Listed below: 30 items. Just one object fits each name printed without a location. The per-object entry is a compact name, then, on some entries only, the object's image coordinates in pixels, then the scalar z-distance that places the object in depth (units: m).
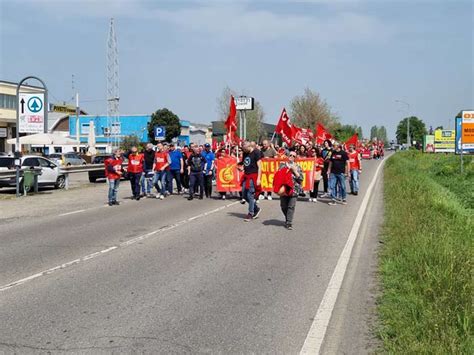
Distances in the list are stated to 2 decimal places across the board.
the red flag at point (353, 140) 26.11
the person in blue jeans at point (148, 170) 20.19
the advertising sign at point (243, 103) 55.53
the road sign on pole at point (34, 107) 22.42
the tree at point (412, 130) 149.88
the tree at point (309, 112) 77.12
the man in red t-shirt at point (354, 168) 19.78
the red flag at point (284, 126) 25.16
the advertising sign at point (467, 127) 28.11
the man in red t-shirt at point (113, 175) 17.30
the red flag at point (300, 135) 28.14
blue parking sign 35.85
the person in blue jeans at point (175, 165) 20.25
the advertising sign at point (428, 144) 78.94
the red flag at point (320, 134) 28.67
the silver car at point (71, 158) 44.88
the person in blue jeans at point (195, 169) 18.52
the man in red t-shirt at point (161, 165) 19.64
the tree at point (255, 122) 72.00
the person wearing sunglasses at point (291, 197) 12.26
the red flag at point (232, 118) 21.97
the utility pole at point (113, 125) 80.69
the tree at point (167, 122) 88.00
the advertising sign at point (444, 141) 69.11
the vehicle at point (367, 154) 72.16
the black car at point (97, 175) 28.69
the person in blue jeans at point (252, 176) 13.80
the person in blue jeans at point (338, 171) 17.14
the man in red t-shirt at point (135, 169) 18.64
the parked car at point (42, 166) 23.41
